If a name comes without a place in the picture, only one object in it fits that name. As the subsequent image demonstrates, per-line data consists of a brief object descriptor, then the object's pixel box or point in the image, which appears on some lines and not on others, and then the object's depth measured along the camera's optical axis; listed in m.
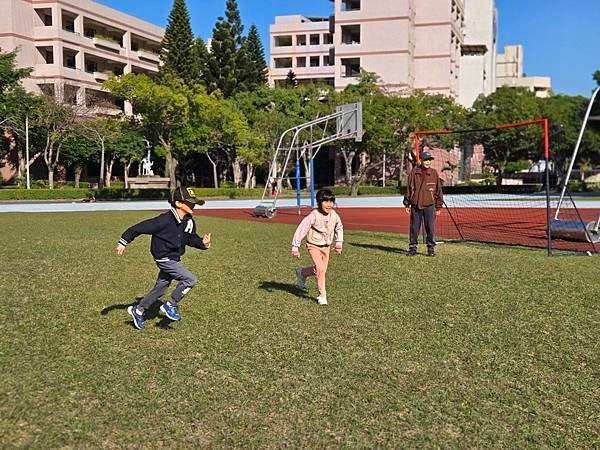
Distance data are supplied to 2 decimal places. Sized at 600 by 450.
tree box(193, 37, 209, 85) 48.03
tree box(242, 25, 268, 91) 49.22
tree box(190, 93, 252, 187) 36.47
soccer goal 12.57
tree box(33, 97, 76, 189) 38.12
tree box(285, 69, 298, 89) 57.28
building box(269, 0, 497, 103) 53.09
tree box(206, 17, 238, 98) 48.28
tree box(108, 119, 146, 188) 42.94
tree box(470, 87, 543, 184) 43.97
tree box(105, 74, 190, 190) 32.84
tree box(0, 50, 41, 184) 36.97
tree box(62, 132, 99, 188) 42.75
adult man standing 10.96
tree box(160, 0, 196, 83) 47.75
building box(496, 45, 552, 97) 104.56
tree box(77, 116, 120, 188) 39.46
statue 46.09
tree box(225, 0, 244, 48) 49.91
